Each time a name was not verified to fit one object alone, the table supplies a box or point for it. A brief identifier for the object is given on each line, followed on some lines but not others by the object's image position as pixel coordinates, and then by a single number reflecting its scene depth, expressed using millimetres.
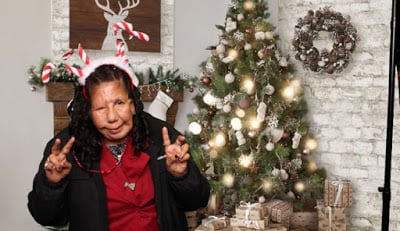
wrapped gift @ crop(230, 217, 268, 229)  3092
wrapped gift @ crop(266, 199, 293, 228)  3251
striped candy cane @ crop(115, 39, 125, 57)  1948
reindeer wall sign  3551
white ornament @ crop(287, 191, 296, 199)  3529
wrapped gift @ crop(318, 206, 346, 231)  3289
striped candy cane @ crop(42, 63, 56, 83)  1995
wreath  3475
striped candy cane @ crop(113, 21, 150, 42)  1984
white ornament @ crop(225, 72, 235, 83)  3453
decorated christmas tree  3428
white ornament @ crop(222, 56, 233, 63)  3484
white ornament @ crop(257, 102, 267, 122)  3393
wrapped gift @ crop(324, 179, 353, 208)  3289
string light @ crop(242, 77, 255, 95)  3420
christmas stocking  3707
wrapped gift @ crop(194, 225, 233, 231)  3150
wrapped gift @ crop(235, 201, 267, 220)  3104
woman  1828
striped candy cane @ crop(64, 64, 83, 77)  1873
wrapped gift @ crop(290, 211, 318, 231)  3477
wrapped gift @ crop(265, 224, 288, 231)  3120
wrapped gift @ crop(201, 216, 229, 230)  3143
